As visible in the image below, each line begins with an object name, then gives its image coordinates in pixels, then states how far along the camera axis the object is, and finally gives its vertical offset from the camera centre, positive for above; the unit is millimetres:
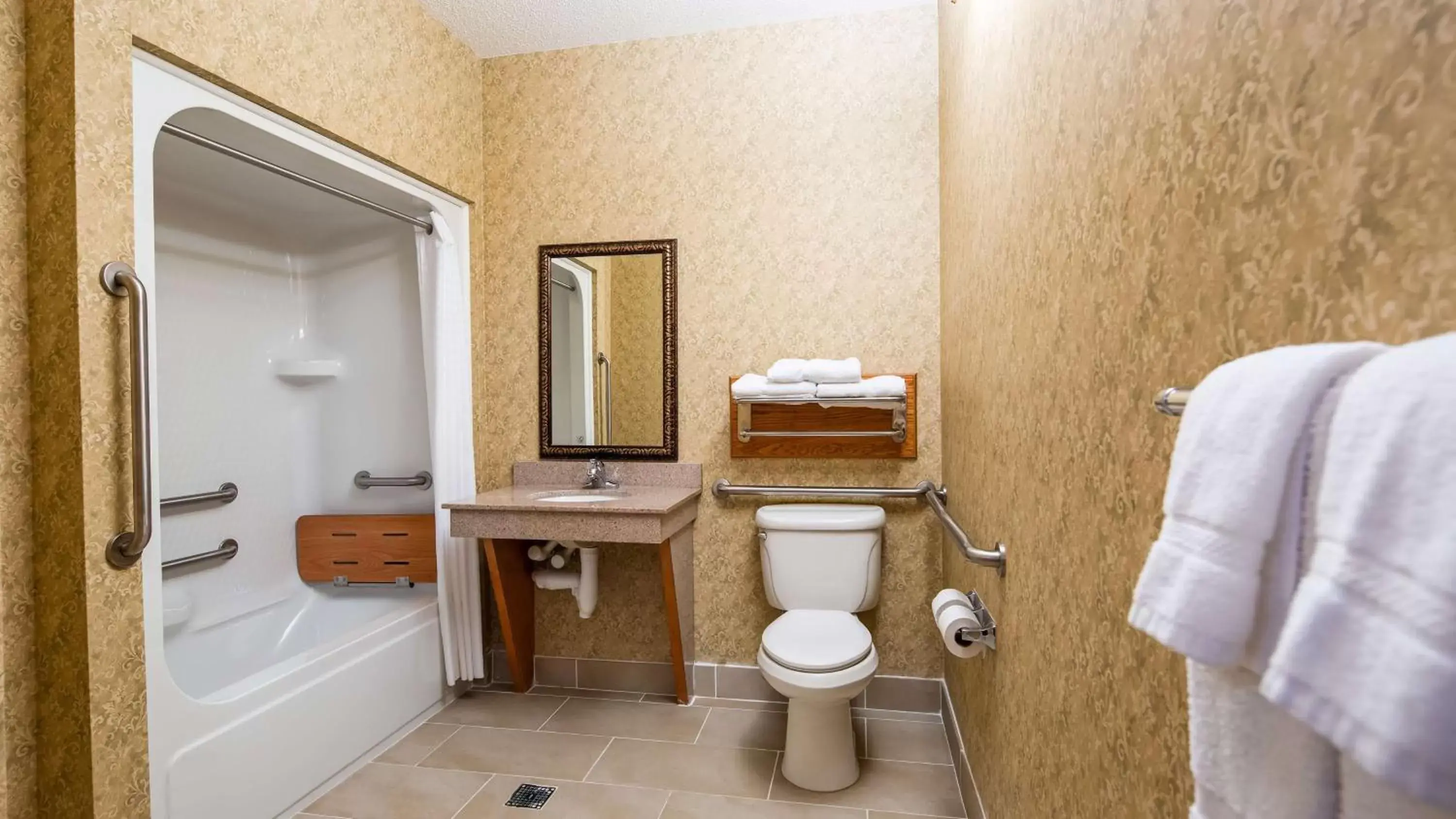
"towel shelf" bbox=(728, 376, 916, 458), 2342 -88
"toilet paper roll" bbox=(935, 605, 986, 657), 1500 -538
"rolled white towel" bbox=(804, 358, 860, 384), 2188 +118
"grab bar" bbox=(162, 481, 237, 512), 2324 -307
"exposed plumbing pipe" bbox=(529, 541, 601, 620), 2449 -669
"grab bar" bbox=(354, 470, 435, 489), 2822 -300
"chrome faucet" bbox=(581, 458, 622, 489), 2484 -265
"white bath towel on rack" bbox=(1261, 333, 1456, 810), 257 -89
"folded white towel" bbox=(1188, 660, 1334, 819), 355 -223
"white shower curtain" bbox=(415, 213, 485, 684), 2395 -80
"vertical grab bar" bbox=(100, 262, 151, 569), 1361 -17
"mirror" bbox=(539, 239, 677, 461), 2527 +243
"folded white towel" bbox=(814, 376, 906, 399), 2201 +53
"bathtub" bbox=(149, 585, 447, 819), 1521 -866
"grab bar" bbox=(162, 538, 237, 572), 2332 -534
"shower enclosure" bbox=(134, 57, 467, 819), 1600 -98
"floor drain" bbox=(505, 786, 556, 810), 1854 -1160
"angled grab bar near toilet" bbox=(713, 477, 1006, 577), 2184 -328
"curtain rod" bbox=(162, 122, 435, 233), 1611 +735
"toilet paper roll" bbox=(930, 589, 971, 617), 1625 -518
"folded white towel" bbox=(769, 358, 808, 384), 2205 +124
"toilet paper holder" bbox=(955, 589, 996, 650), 1477 -554
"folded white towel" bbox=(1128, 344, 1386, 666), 370 -65
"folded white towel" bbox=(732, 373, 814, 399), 2215 +62
